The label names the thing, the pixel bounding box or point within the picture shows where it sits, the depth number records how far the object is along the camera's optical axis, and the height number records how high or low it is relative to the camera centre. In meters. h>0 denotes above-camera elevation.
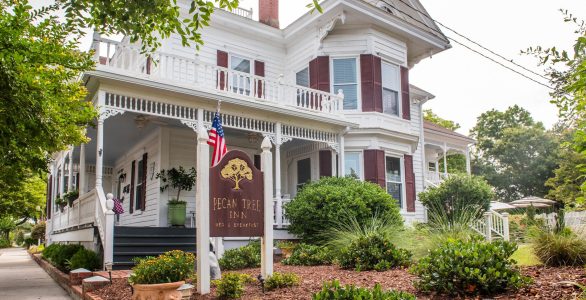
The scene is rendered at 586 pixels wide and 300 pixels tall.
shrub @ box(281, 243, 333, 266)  9.44 -0.89
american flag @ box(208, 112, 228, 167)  9.58 +1.46
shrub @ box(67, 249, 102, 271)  9.35 -0.91
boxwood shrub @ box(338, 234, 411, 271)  7.80 -0.72
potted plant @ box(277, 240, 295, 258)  10.76 -0.80
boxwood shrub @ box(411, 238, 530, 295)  5.05 -0.65
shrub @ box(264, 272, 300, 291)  6.13 -0.89
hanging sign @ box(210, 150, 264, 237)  6.18 +0.20
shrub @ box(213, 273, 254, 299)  5.51 -0.86
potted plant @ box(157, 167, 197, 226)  13.17 +0.81
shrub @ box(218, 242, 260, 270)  9.16 -0.89
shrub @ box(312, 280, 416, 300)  4.04 -0.71
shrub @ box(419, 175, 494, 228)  15.80 +0.55
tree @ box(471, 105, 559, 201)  44.28 +5.54
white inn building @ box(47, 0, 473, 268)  11.73 +2.80
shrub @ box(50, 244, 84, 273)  10.98 -0.96
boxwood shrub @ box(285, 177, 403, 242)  11.26 +0.11
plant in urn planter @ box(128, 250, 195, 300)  5.55 -0.79
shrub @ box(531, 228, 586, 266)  6.46 -0.54
